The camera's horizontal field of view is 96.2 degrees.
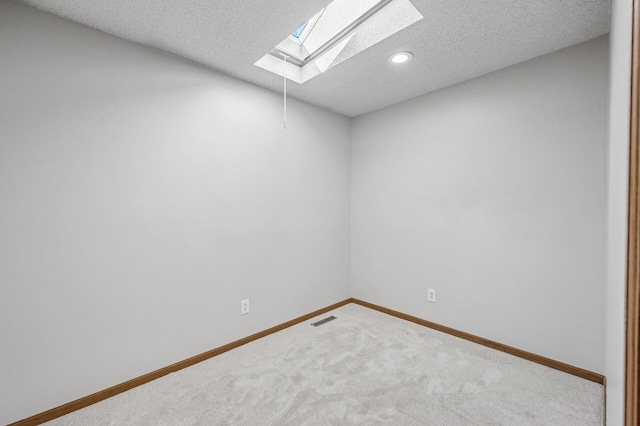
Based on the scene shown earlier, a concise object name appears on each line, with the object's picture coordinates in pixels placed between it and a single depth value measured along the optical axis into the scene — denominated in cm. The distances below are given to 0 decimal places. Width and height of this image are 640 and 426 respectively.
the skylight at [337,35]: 185
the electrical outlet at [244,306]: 252
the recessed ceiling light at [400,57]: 210
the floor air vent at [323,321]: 293
